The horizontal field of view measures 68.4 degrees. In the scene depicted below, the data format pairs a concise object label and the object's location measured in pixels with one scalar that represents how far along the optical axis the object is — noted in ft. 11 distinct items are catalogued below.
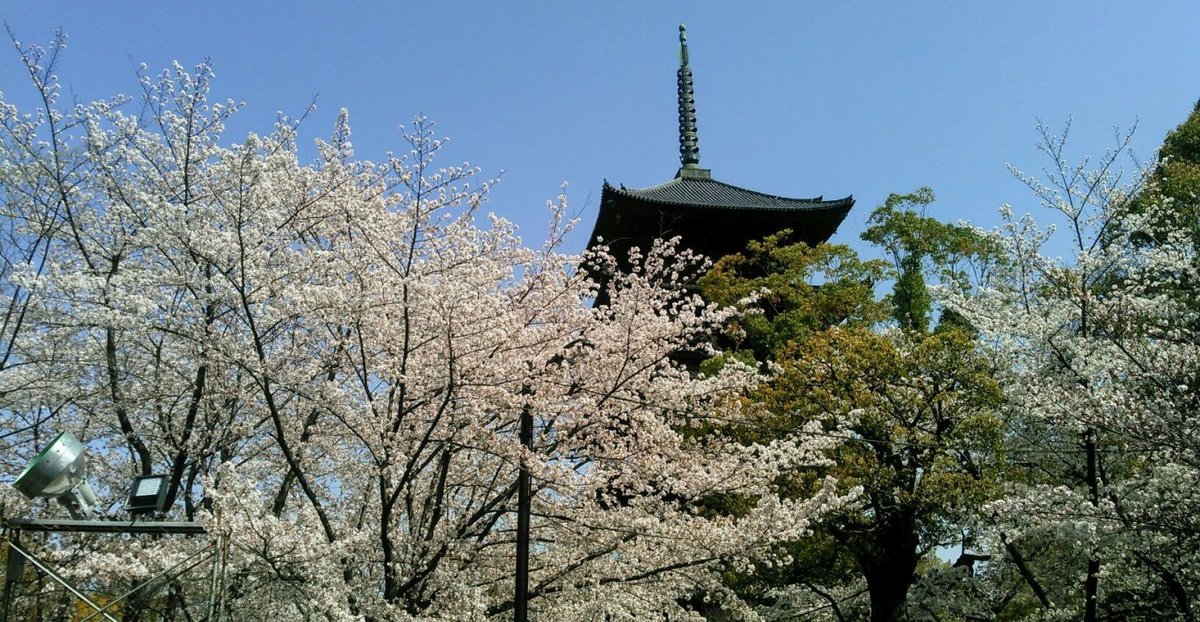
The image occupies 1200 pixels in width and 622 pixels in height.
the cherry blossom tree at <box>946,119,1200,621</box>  25.02
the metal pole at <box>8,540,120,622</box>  18.78
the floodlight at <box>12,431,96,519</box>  19.92
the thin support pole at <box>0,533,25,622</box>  19.44
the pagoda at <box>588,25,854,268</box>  75.25
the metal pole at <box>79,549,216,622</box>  19.69
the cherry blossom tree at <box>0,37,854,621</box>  25.05
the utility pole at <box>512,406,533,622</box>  23.67
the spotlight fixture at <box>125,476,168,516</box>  21.66
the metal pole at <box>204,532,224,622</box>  19.76
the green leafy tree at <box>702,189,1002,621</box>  35.94
